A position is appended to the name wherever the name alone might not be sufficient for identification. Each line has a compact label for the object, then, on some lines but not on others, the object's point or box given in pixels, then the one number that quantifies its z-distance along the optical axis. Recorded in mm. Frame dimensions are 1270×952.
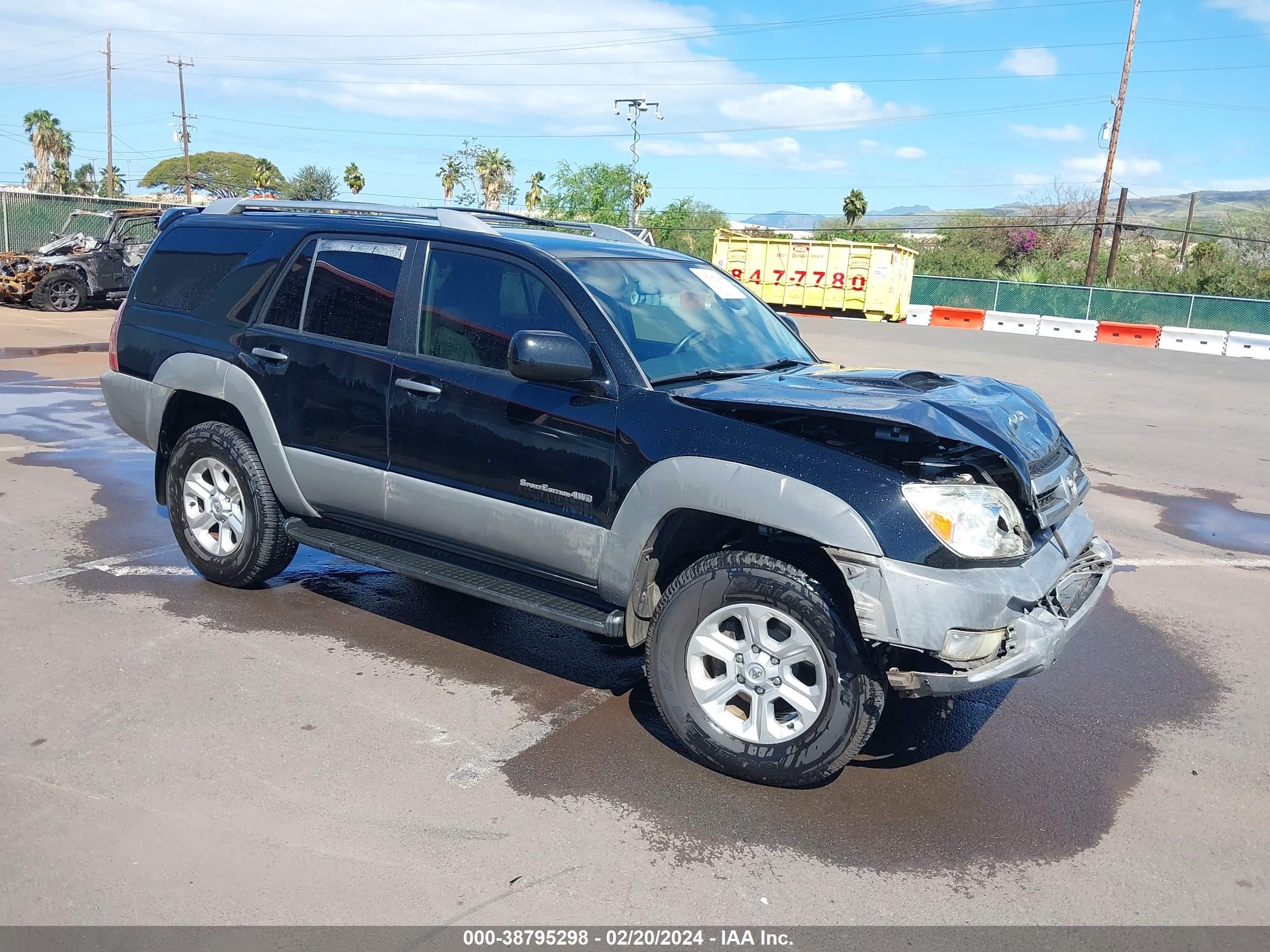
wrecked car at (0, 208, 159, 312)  21516
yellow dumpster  31969
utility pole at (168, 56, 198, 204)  64312
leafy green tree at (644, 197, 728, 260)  51750
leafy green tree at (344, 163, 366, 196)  78844
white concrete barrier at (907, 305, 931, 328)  31922
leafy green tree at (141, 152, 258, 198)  117088
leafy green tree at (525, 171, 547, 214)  71375
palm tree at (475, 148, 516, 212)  76375
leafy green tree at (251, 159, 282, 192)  75688
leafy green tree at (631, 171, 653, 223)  63125
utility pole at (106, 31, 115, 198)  65312
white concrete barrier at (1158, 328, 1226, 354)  24828
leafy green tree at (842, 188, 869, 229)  66125
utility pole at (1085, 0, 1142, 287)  39375
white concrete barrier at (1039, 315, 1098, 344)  27484
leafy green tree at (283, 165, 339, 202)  70312
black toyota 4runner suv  3666
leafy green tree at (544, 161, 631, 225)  51719
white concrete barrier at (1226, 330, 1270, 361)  24266
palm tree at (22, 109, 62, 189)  76062
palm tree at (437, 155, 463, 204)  79712
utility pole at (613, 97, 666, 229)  43312
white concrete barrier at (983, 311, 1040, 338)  28547
